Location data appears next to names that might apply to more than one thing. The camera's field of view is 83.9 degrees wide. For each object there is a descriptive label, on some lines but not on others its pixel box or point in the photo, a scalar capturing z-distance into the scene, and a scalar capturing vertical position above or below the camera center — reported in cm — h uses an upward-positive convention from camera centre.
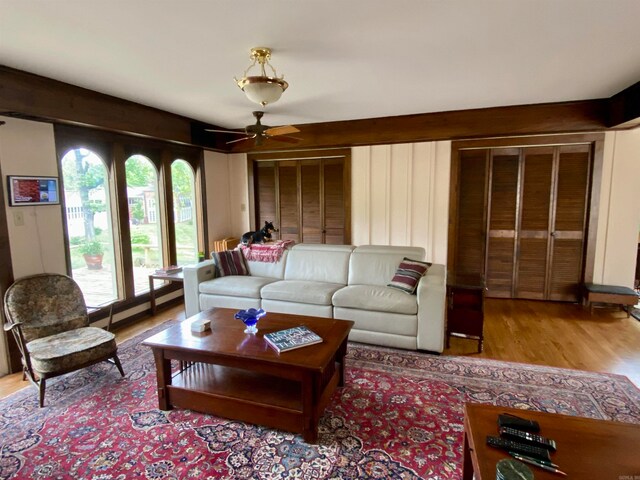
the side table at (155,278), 418 -82
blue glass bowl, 254 -78
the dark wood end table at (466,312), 328 -97
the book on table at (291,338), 227 -87
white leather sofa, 324 -85
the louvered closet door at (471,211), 478 -5
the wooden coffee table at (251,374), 210 -114
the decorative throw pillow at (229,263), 433 -67
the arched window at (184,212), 501 -4
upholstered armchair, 258 -98
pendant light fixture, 234 +82
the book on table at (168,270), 435 -76
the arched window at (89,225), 362 -16
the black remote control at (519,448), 134 -93
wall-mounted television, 300 +17
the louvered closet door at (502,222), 467 -20
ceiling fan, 328 +72
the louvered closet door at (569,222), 442 -20
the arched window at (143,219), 432 -11
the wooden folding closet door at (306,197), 543 +17
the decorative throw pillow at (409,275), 346 -67
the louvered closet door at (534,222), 455 -20
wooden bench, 408 -103
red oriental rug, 192 -137
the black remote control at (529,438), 139 -92
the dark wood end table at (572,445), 129 -95
